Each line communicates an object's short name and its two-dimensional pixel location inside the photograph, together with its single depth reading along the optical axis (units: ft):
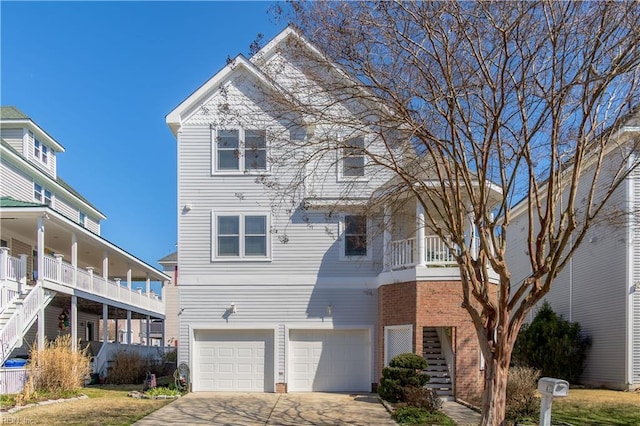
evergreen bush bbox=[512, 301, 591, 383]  67.15
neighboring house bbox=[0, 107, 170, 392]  58.95
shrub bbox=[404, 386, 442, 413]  47.14
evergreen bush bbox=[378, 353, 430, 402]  51.49
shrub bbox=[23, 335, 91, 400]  53.67
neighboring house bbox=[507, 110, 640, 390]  60.29
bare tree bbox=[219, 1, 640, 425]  32.60
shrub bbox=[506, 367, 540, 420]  41.83
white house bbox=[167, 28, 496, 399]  63.82
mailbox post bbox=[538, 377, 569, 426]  28.02
